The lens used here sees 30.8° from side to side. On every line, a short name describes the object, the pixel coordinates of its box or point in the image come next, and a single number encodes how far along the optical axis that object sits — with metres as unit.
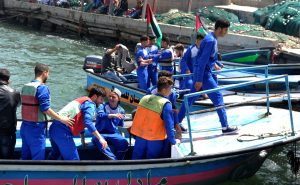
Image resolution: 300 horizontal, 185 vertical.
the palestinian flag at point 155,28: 15.04
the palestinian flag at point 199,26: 15.18
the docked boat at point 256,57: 16.06
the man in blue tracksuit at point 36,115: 7.06
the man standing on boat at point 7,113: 7.34
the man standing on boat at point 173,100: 8.17
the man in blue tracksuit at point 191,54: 11.23
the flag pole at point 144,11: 22.78
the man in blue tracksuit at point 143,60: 12.59
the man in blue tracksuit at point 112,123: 8.34
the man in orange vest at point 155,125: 7.57
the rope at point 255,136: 8.55
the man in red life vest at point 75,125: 7.29
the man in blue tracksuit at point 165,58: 12.33
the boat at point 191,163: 7.23
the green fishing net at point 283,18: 20.95
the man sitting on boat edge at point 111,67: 14.29
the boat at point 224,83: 12.21
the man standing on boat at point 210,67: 8.79
